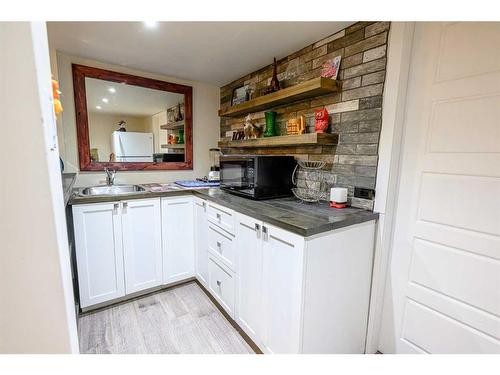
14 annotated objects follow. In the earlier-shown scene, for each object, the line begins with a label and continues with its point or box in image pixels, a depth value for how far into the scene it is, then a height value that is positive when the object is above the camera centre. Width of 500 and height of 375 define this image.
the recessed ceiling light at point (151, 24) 1.57 +0.82
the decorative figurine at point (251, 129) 2.37 +0.22
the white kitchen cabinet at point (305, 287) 1.21 -0.76
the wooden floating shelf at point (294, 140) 1.63 +0.09
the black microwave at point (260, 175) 1.79 -0.19
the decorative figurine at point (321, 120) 1.69 +0.23
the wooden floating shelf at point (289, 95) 1.59 +0.43
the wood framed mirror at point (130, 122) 2.23 +0.28
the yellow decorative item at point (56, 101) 0.63 +0.13
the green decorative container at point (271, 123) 2.15 +0.26
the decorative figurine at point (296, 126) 1.87 +0.21
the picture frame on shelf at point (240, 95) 2.45 +0.61
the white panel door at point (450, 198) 1.10 -0.22
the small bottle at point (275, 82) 2.03 +0.60
